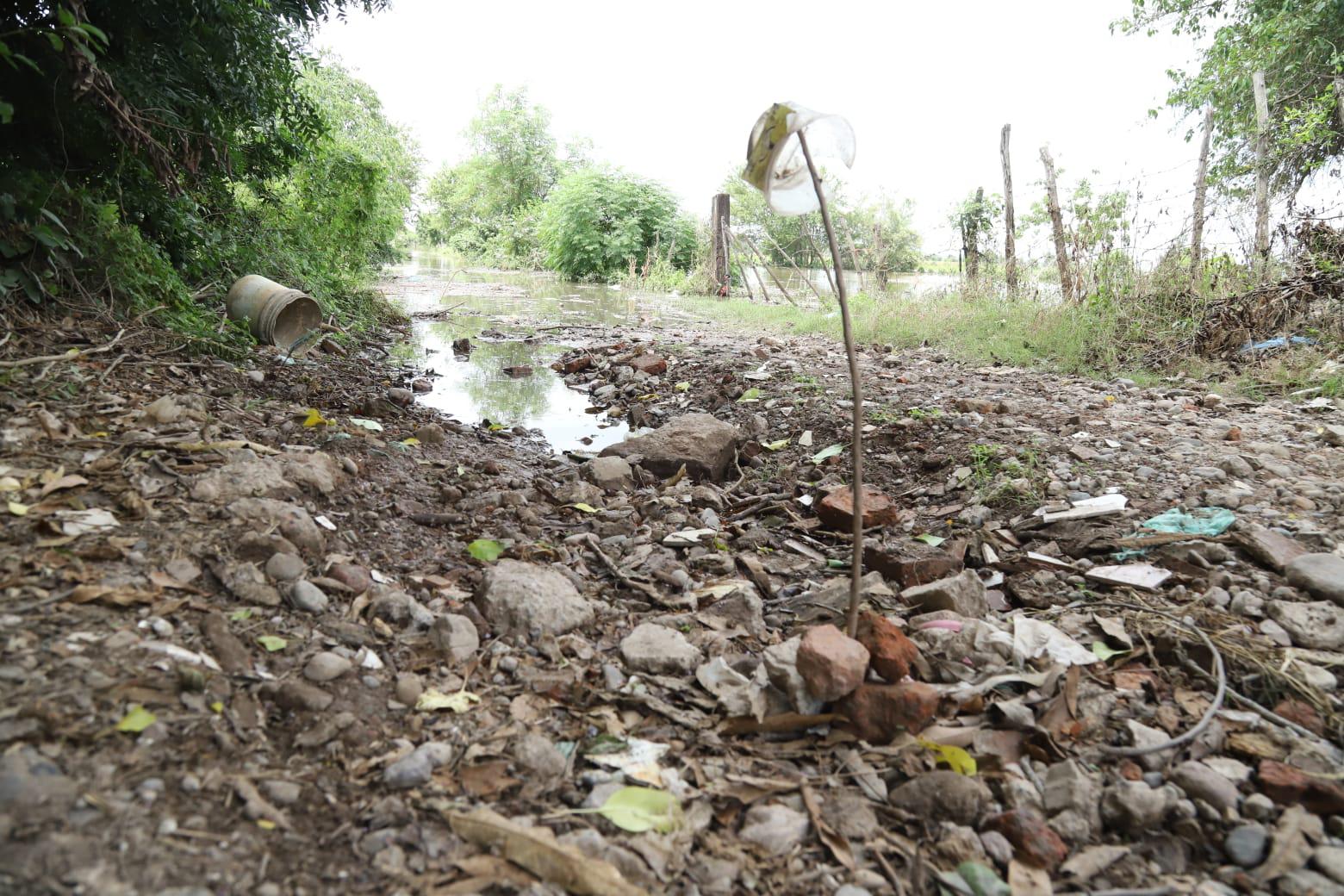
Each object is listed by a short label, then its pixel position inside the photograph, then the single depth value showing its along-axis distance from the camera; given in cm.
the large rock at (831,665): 147
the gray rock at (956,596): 198
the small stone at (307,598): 167
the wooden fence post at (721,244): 1082
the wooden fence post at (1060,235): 584
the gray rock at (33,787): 98
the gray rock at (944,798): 131
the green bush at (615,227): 1434
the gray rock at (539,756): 138
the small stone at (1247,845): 121
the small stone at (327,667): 148
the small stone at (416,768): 128
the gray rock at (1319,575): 181
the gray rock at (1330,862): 115
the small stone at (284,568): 173
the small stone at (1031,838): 123
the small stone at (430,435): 317
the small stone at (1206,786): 129
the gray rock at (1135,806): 126
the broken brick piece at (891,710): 148
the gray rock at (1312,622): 168
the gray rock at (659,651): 175
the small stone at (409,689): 151
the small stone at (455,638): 169
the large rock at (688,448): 322
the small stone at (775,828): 127
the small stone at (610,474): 305
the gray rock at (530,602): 185
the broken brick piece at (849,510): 254
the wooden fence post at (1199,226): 508
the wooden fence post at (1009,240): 653
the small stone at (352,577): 182
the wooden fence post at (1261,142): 649
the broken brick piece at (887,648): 153
